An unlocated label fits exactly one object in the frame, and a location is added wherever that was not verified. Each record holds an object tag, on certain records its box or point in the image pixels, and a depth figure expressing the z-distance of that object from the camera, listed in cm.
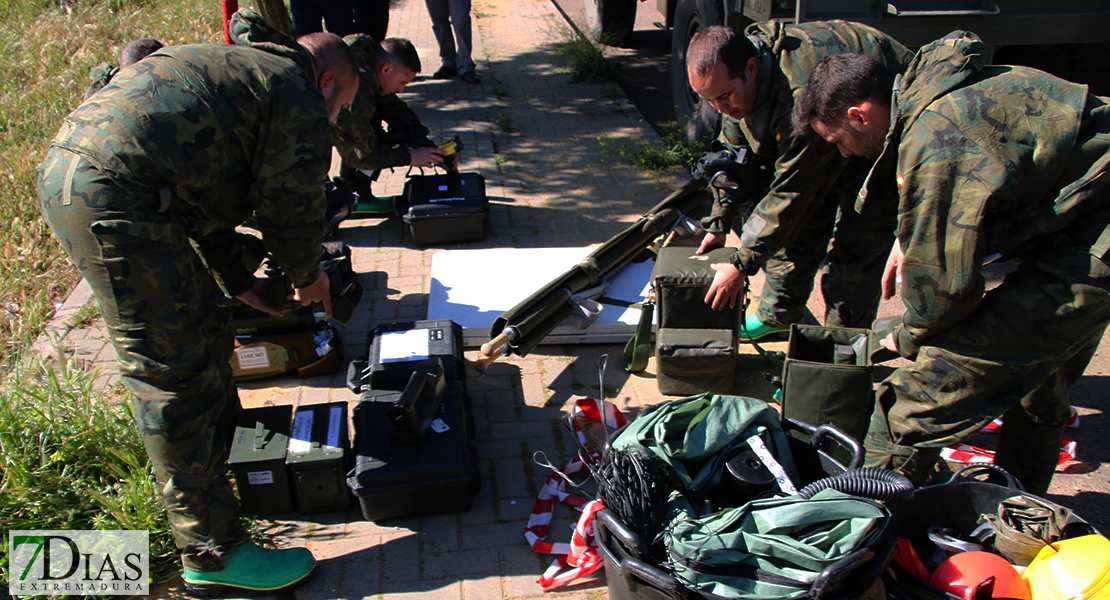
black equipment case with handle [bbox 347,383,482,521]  269
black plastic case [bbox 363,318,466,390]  306
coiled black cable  196
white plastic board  397
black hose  199
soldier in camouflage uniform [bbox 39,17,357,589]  212
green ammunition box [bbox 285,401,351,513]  271
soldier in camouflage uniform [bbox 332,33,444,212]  461
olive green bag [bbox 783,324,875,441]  284
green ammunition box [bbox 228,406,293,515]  272
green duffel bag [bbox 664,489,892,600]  180
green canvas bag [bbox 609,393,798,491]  225
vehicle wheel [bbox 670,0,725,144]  562
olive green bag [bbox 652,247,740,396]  339
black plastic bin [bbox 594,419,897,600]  177
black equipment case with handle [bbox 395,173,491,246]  487
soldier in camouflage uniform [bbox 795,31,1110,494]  208
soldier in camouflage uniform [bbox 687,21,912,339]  310
